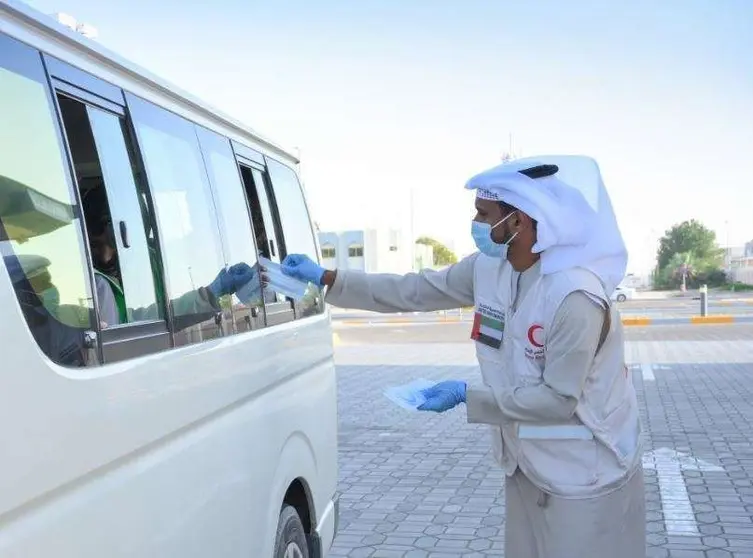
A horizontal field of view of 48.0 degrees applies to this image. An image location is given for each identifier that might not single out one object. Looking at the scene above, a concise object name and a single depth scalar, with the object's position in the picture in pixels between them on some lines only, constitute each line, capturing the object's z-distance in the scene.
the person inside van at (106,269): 2.20
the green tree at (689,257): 78.94
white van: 1.75
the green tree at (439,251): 98.74
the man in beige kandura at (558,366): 2.77
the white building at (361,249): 67.75
